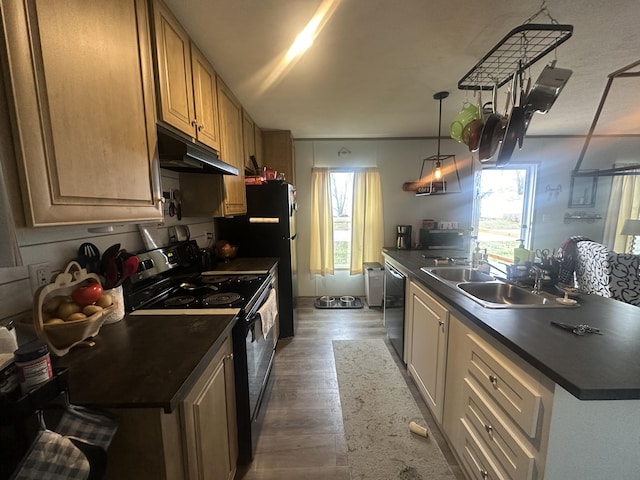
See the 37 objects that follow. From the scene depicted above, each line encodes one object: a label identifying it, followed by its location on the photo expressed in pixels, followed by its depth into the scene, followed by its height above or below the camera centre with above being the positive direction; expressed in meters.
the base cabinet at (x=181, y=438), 0.73 -0.71
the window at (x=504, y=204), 4.05 +0.05
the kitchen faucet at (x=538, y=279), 1.56 -0.42
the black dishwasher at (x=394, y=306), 2.34 -0.95
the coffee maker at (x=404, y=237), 3.84 -0.42
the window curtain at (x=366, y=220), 3.93 -0.18
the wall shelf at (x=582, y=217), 4.00 -0.15
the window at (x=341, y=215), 4.00 -0.10
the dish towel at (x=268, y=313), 1.70 -0.73
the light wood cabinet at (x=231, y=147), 2.03 +0.52
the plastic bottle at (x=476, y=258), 2.19 -0.42
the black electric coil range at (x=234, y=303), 1.37 -0.52
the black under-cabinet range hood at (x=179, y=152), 1.25 +0.28
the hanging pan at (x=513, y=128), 1.38 +0.42
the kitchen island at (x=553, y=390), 0.85 -0.64
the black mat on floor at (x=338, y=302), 3.75 -1.36
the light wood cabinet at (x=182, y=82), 1.24 +0.70
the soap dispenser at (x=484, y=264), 2.10 -0.46
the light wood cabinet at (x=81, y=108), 0.66 +0.31
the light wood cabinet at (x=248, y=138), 2.65 +0.75
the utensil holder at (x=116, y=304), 1.17 -0.43
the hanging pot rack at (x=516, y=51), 1.18 +0.87
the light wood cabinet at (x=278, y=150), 3.46 +0.77
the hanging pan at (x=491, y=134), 1.56 +0.44
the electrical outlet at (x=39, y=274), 1.00 -0.25
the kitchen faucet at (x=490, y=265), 2.08 -0.46
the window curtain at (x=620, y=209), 3.86 -0.03
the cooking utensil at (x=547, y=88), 1.30 +0.60
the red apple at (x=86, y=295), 1.01 -0.33
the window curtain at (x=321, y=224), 3.92 -0.24
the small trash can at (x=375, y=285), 3.70 -1.08
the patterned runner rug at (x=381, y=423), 1.45 -1.41
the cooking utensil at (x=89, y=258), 1.16 -0.22
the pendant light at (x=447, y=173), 3.96 +0.52
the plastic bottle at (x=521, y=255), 1.84 -0.34
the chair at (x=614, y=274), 2.35 -0.62
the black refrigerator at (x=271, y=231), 2.67 -0.23
